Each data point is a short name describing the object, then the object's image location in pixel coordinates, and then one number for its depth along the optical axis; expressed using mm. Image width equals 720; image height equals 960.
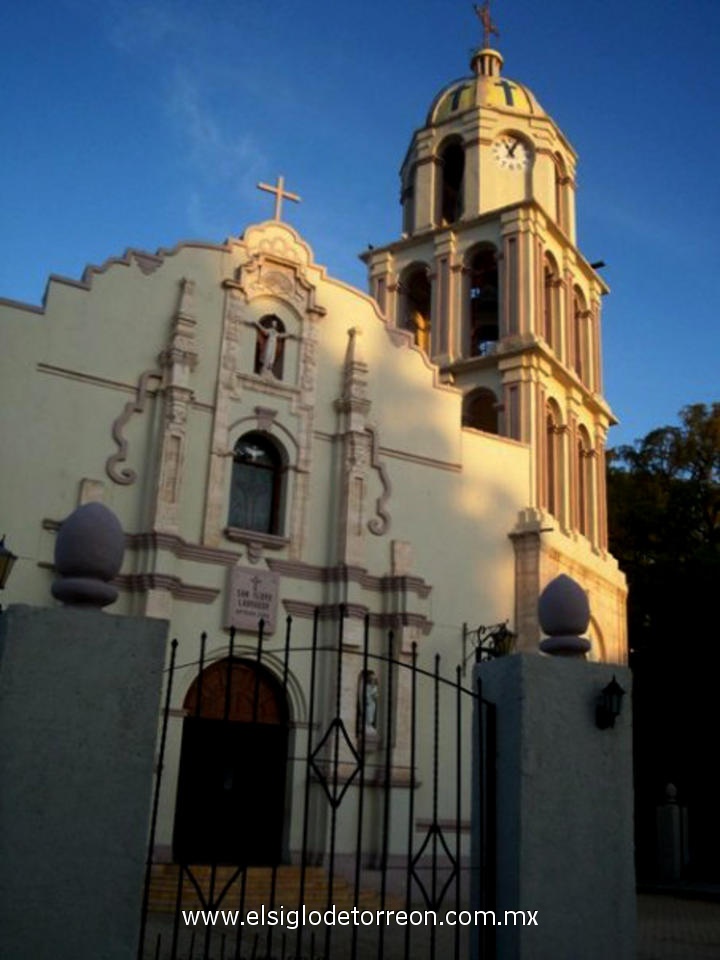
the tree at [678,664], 25375
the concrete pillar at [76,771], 4586
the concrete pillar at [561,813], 5645
